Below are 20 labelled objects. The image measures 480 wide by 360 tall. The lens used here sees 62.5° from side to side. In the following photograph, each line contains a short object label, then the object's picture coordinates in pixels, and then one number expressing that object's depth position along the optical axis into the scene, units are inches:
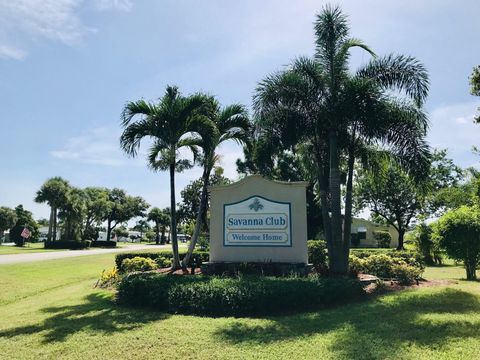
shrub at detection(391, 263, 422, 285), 439.1
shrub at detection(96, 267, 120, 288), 482.1
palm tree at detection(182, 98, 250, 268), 549.6
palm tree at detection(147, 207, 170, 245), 2966.8
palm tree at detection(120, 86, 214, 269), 522.0
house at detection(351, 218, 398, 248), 1839.3
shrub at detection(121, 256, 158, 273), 572.4
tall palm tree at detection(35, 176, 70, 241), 1915.6
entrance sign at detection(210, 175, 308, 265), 488.1
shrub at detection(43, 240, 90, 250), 1768.0
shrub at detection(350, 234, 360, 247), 1761.8
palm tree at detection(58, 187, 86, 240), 1967.3
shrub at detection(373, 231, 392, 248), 1615.4
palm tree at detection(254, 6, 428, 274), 422.6
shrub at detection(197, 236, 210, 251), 961.0
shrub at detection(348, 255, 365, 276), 518.9
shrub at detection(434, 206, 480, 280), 472.1
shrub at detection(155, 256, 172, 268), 643.0
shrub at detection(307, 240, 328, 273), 713.0
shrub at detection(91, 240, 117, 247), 2213.8
